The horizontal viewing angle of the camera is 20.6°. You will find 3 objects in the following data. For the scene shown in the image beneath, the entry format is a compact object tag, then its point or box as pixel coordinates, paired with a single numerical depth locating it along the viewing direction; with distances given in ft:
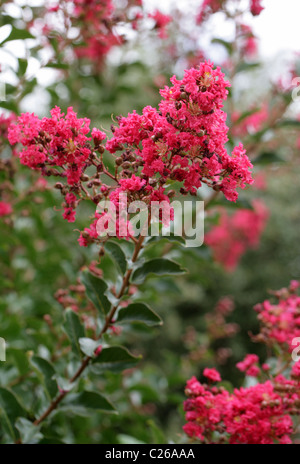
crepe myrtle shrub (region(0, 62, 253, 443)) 2.06
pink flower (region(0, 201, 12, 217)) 3.04
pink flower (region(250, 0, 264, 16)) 3.20
